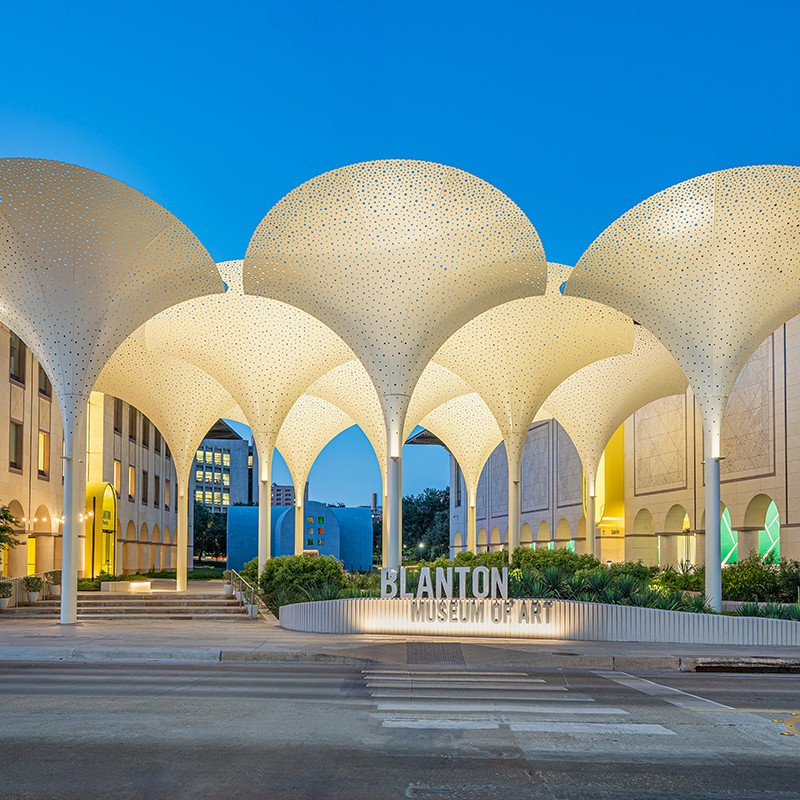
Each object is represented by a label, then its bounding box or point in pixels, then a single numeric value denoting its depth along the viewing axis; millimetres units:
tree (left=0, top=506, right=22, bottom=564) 29203
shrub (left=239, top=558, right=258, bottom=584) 32653
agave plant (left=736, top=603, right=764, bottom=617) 21797
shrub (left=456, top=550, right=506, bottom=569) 31712
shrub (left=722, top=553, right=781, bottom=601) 28578
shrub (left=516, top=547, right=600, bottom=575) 29484
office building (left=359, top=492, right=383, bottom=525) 169075
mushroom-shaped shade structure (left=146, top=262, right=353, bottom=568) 29875
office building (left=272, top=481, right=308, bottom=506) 170000
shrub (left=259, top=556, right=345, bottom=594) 27984
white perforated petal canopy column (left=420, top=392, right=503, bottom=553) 47906
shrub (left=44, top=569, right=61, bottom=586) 30984
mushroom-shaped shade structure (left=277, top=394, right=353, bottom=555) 45719
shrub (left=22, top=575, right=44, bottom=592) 29047
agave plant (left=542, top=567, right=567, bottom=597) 23858
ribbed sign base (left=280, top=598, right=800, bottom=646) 20328
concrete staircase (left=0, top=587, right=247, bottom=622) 27172
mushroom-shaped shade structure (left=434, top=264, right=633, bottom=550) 29891
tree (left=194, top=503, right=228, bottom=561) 105312
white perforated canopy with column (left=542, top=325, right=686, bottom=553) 35125
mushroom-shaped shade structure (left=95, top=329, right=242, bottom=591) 34844
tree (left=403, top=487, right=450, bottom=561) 115938
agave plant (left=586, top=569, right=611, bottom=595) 23844
